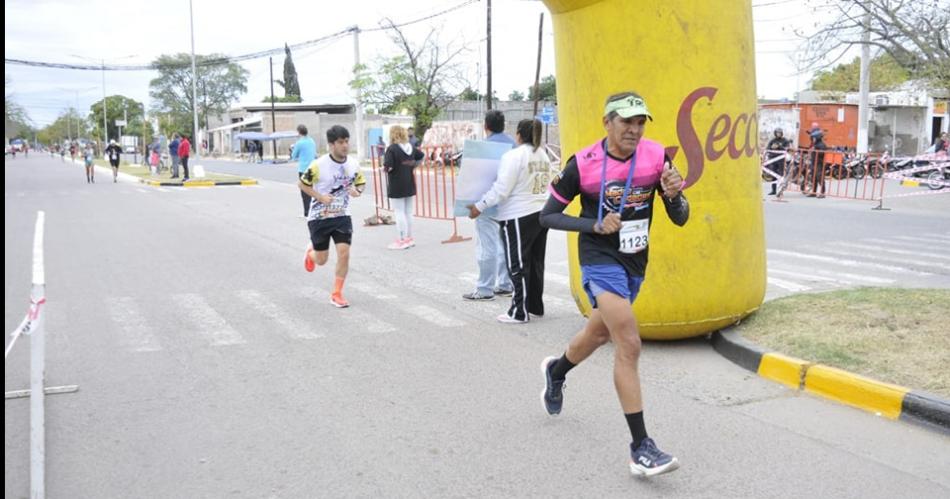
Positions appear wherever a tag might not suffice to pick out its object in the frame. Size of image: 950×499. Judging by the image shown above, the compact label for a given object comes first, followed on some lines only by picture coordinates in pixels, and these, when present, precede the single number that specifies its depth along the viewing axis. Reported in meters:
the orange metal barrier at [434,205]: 15.60
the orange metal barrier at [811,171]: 20.60
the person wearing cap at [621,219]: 4.01
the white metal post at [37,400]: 3.71
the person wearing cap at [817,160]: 20.84
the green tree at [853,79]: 46.91
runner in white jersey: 8.32
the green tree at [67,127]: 153.75
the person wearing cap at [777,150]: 21.42
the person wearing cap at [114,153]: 33.16
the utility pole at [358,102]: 49.28
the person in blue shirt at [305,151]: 15.61
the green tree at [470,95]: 66.25
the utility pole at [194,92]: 33.16
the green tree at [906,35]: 17.62
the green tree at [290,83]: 114.05
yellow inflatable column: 5.94
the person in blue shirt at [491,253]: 8.26
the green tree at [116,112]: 114.62
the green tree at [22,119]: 94.75
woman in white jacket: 7.43
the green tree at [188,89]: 109.62
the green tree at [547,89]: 79.01
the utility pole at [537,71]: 31.67
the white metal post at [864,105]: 24.52
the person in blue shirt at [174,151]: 32.62
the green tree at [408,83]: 51.28
